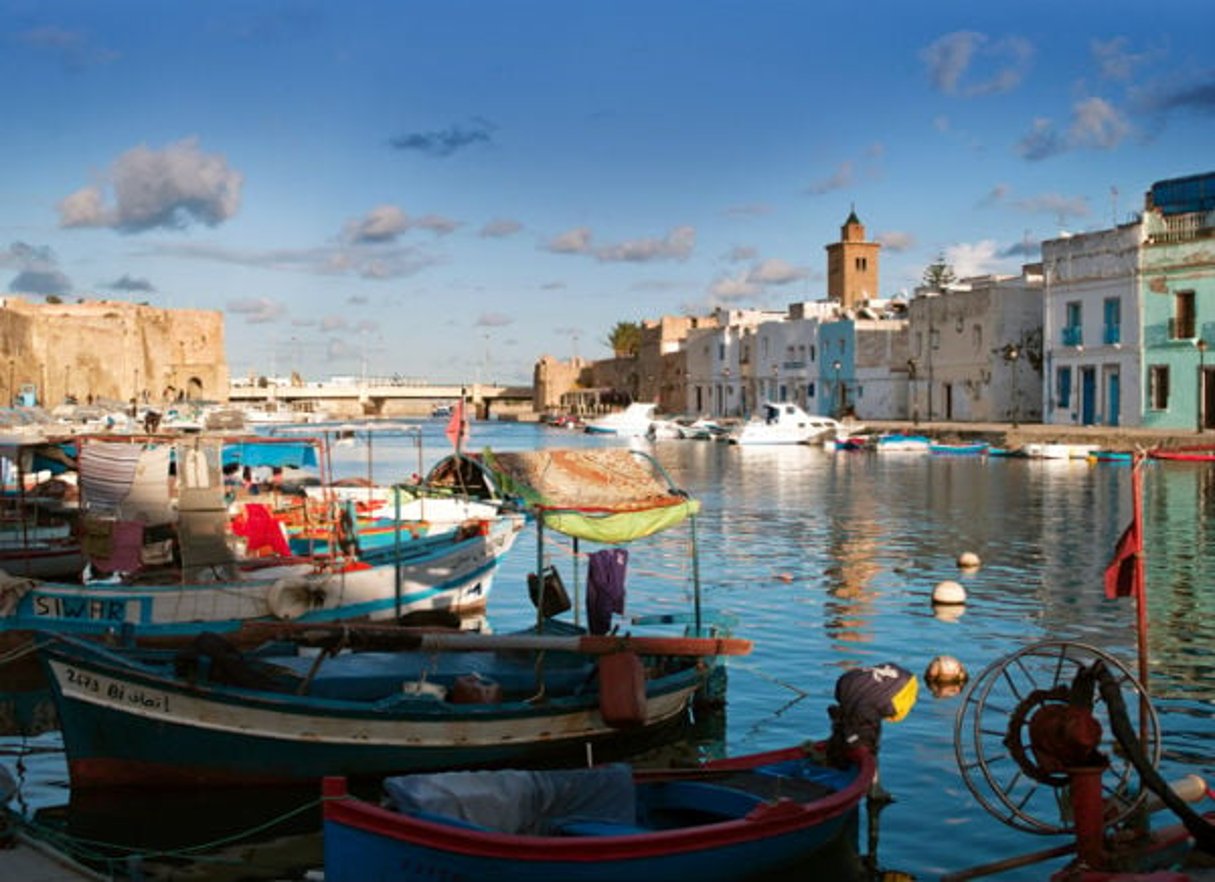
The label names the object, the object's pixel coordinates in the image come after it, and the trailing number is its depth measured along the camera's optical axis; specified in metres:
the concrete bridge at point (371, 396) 165.38
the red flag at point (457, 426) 21.93
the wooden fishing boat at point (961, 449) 59.19
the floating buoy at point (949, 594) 20.45
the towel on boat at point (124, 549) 18.11
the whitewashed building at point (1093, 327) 55.69
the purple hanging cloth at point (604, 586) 14.02
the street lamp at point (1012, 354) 64.69
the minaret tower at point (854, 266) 124.19
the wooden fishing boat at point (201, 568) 16.39
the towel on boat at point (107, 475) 18.88
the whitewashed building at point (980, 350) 65.94
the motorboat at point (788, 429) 76.12
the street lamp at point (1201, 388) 52.66
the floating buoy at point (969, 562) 24.86
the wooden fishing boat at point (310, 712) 10.90
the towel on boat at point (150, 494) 18.94
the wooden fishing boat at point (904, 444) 63.03
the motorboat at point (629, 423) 95.88
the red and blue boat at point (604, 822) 7.59
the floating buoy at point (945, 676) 15.10
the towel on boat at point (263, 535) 20.72
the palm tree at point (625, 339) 148.00
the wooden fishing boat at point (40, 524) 20.55
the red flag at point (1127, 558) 9.98
